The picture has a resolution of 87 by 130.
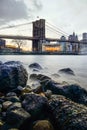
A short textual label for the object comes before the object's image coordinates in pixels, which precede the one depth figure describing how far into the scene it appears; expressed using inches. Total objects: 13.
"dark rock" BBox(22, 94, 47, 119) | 74.8
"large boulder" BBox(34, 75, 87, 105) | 94.0
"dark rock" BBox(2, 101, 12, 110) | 81.9
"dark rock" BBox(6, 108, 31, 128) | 69.1
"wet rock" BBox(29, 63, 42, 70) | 321.9
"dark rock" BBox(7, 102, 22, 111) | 74.4
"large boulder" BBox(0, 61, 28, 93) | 113.1
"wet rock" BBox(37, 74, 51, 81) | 164.2
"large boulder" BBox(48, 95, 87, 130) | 61.6
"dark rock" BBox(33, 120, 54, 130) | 64.3
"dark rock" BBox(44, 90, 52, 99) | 96.6
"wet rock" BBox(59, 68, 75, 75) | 261.6
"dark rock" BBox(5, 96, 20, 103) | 88.1
